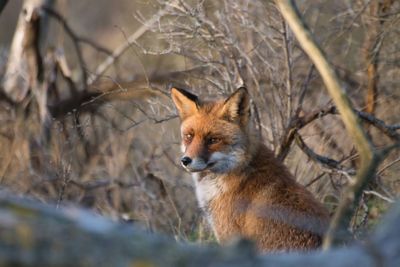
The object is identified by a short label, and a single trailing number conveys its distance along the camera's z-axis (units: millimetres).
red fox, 12508
